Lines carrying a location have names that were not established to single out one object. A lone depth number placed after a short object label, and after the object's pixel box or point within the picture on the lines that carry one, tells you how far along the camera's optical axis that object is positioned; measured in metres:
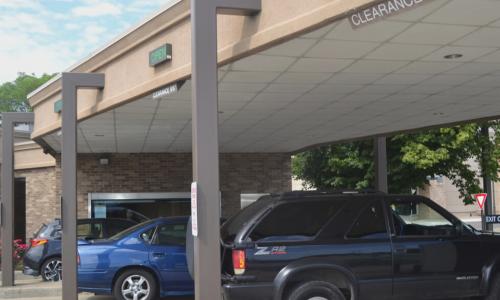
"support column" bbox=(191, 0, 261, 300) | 6.33
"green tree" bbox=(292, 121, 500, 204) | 20.55
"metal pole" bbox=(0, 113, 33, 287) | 12.67
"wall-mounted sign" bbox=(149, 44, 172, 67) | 8.99
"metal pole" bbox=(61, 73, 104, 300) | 9.44
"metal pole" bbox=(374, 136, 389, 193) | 16.59
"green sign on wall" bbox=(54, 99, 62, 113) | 13.21
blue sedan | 9.89
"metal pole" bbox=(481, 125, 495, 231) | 19.19
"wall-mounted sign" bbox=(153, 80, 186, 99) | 8.80
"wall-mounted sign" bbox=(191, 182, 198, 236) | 6.27
